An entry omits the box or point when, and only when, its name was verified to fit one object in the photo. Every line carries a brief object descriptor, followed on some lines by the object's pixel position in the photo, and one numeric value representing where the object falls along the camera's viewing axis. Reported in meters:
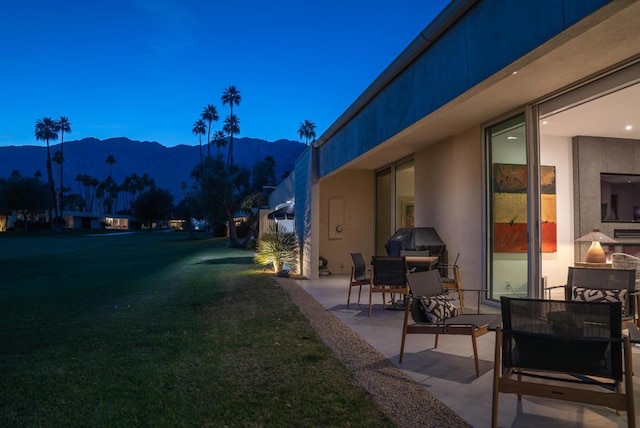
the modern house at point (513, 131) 3.57
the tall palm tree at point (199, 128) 67.31
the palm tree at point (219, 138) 61.62
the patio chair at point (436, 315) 3.64
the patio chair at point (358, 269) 6.95
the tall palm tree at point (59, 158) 71.69
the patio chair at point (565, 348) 2.26
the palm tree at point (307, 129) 73.88
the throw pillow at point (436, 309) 4.08
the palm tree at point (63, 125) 68.94
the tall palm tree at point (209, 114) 64.88
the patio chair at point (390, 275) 6.04
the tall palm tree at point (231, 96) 56.84
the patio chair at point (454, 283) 5.27
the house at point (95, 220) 72.44
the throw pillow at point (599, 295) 4.11
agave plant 11.96
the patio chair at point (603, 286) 4.11
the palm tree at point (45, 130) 65.00
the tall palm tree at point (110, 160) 94.77
